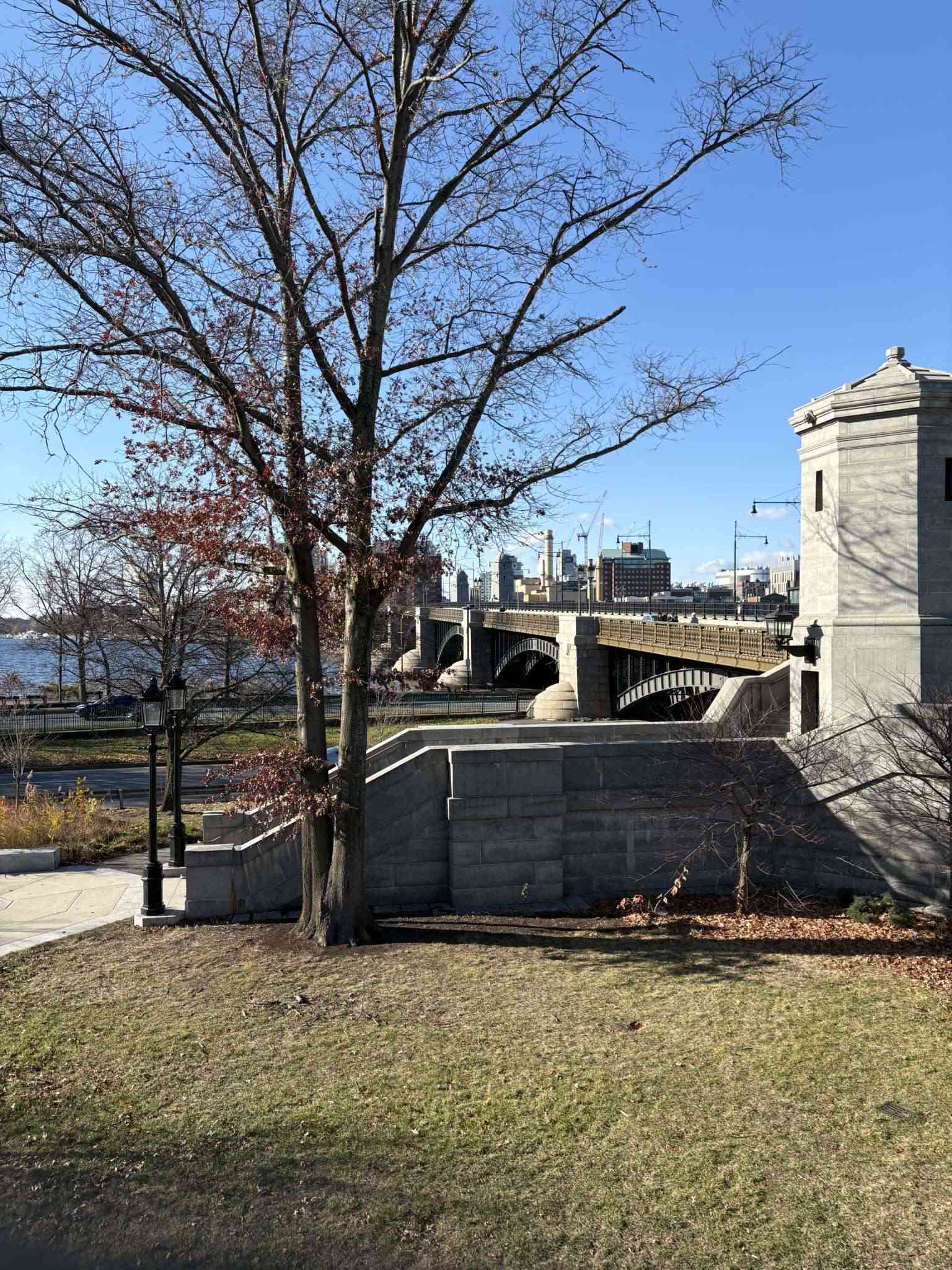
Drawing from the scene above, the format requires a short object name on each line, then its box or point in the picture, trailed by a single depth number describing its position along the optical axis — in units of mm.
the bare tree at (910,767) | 11133
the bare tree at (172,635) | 19750
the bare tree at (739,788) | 12461
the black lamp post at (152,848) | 11578
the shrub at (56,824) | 16141
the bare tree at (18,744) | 20280
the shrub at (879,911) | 11461
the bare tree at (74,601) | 21641
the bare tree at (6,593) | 45053
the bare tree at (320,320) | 9492
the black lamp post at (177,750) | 13852
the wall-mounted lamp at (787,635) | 15227
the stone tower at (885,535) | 13742
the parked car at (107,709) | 37097
